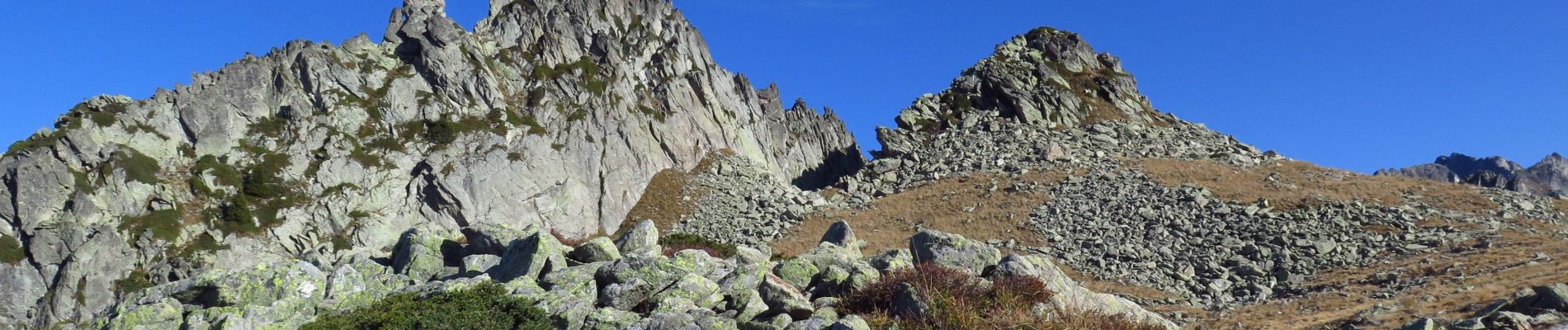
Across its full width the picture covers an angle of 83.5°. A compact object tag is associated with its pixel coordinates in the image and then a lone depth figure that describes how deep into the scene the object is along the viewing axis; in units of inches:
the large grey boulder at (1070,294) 648.1
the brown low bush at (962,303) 554.9
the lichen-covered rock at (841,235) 1162.0
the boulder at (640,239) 961.5
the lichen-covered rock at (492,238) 945.5
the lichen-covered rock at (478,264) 865.5
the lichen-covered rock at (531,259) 807.7
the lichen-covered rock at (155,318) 701.3
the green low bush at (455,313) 653.3
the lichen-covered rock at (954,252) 821.9
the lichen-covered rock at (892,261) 776.9
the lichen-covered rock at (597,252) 853.2
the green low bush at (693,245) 1093.8
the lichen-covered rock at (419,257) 885.2
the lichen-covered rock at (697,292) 669.9
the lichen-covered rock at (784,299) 629.0
